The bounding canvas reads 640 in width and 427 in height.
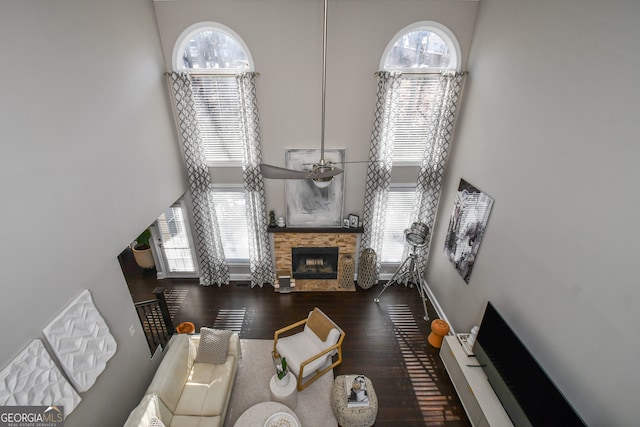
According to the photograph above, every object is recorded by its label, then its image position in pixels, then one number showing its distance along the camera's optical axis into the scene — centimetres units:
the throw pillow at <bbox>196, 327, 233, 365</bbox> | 427
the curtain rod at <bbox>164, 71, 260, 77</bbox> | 483
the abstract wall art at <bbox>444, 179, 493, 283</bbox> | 435
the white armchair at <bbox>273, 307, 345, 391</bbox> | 430
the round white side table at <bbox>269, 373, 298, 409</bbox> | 388
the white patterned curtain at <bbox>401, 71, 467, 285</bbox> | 492
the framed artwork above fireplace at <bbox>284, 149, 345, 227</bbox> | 547
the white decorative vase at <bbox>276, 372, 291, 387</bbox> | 398
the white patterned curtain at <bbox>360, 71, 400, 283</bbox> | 498
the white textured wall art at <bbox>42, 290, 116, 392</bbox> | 276
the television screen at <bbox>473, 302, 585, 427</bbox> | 273
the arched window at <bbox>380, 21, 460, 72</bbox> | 477
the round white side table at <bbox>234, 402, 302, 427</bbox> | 356
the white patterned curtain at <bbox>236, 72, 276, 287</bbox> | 499
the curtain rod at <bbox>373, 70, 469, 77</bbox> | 492
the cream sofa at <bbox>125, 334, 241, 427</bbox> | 335
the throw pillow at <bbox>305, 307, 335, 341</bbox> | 465
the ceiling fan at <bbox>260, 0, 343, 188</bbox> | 308
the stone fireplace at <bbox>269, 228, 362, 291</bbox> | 592
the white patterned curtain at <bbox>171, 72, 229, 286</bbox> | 496
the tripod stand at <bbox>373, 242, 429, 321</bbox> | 571
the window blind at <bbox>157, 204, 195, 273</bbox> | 606
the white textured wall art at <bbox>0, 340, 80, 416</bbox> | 230
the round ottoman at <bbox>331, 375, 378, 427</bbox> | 375
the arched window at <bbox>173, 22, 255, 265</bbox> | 481
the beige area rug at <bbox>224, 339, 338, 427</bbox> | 402
